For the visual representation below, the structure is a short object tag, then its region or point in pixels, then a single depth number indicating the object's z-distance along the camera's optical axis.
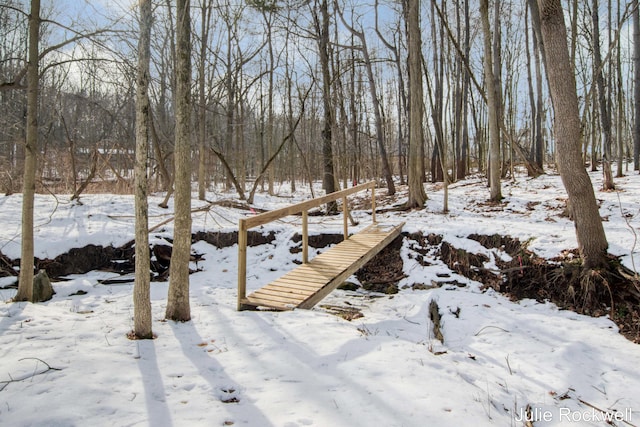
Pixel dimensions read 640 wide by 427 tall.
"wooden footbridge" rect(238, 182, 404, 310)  5.05
